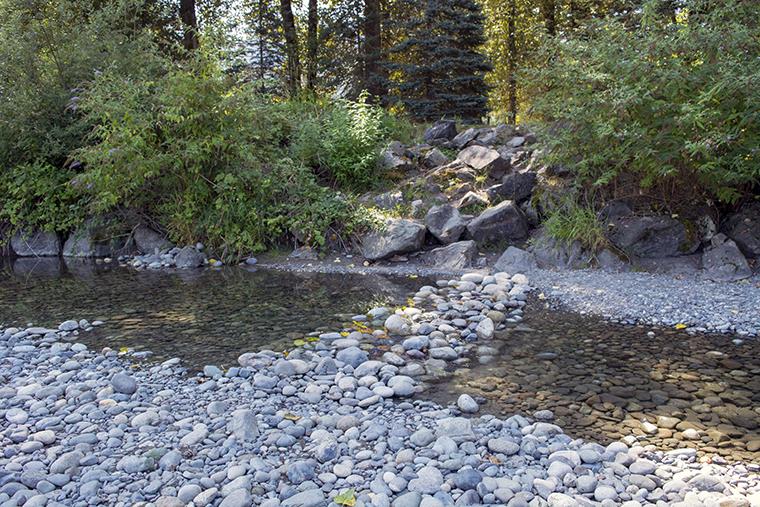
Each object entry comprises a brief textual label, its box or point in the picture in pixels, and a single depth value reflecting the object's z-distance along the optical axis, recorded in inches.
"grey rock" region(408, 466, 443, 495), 101.5
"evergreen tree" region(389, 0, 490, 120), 486.3
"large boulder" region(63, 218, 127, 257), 370.0
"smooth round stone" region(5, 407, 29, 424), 129.8
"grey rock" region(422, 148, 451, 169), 379.9
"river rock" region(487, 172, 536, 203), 319.9
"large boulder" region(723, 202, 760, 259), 252.7
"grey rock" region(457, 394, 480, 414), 136.9
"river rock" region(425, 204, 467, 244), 307.9
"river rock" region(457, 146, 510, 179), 346.3
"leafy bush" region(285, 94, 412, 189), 361.4
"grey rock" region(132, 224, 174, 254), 358.6
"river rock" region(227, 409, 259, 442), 121.3
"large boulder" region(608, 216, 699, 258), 266.4
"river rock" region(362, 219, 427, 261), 307.3
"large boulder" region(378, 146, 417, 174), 372.5
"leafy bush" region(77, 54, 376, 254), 322.3
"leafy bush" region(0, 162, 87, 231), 370.3
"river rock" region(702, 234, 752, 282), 244.2
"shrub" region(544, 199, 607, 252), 274.4
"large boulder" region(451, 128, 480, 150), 400.2
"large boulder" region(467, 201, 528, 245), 304.3
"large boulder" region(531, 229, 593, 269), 277.7
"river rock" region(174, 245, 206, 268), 333.1
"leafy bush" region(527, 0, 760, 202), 226.8
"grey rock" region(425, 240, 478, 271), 291.8
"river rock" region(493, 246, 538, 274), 276.7
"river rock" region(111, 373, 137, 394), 147.2
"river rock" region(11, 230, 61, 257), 385.7
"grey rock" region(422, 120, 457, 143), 415.2
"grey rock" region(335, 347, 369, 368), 167.8
